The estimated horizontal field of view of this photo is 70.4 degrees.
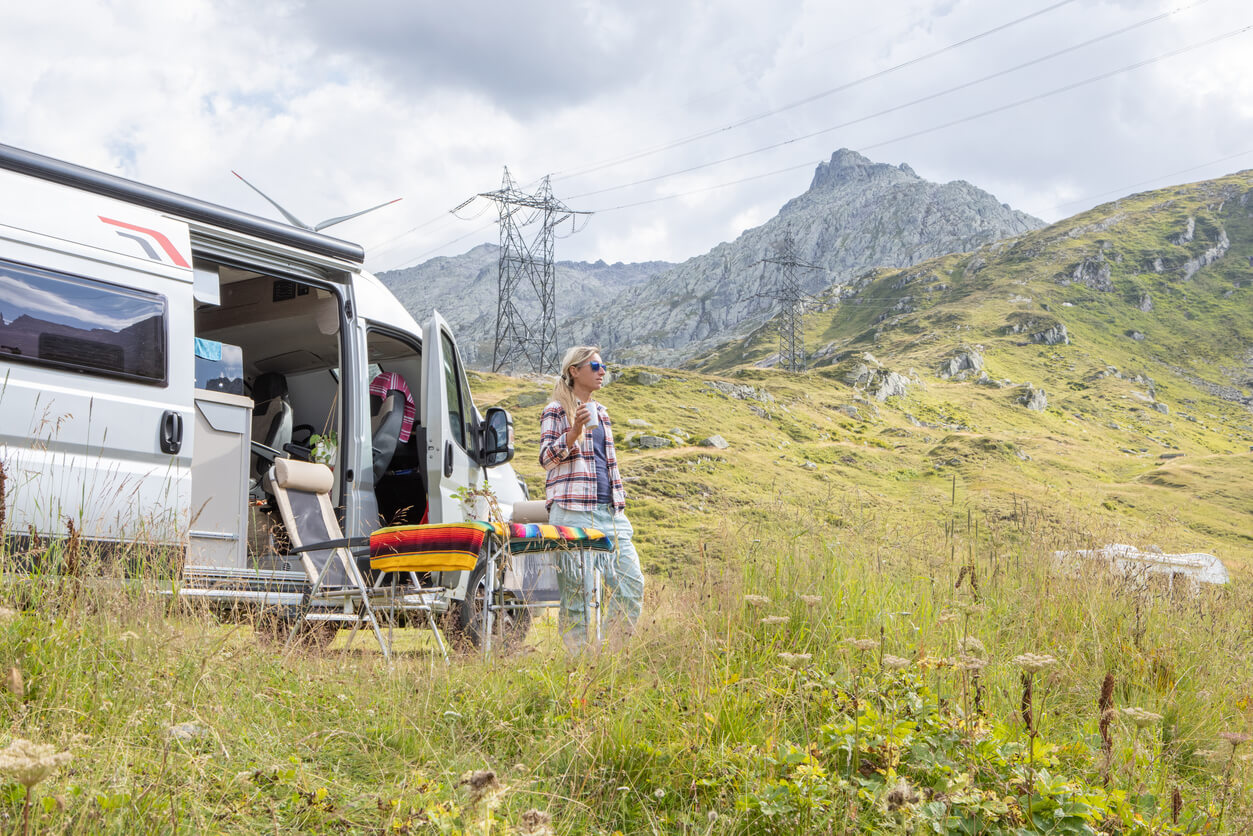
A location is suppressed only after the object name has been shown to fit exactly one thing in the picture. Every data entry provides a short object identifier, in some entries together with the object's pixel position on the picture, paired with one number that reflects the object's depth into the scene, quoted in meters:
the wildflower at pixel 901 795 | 2.28
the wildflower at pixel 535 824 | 1.95
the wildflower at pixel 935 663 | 3.50
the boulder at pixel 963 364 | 64.19
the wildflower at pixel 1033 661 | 2.90
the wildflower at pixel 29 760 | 1.52
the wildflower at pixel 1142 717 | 2.82
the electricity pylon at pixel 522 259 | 49.69
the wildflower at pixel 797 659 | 3.27
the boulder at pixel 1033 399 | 56.56
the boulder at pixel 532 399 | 27.36
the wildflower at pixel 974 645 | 3.28
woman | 4.96
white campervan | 4.33
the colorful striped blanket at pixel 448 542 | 4.10
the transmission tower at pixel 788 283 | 63.62
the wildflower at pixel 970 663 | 3.05
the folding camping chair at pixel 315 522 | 5.64
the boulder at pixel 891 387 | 43.78
